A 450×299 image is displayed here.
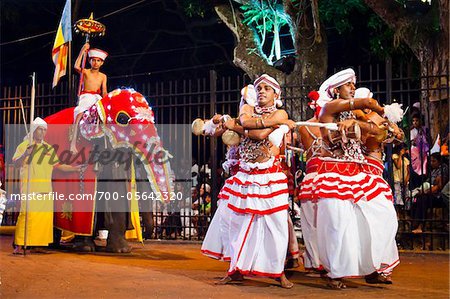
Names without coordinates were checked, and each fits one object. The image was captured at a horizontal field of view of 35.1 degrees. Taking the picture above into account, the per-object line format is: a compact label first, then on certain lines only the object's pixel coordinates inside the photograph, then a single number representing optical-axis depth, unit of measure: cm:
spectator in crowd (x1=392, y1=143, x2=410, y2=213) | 1159
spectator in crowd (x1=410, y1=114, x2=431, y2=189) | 1098
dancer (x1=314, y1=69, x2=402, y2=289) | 669
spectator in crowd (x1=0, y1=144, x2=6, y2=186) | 1110
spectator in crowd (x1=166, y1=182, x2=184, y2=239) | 1257
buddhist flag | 1226
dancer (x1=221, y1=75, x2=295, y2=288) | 679
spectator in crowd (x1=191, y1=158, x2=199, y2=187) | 1444
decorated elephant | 990
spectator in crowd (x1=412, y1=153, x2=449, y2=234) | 1057
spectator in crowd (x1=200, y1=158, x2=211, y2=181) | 1330
